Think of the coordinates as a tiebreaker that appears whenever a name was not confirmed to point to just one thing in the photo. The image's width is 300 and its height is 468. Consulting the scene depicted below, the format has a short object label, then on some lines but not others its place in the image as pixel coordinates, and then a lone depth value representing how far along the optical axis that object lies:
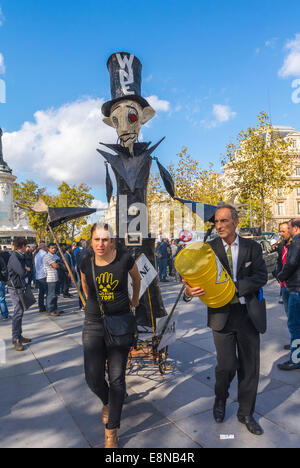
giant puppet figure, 4.15
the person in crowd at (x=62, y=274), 10.12
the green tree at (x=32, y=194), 35.49
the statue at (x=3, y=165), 30.49
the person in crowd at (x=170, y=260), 15.46
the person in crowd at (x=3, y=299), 7.46
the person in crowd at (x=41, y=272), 8.32
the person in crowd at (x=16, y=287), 5.39
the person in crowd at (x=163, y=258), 13.74
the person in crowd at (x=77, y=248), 10.16
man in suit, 2.79
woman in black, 2.68
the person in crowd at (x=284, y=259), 4.89
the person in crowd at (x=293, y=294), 4.10
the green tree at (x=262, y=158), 20.11
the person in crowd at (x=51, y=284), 7.90
